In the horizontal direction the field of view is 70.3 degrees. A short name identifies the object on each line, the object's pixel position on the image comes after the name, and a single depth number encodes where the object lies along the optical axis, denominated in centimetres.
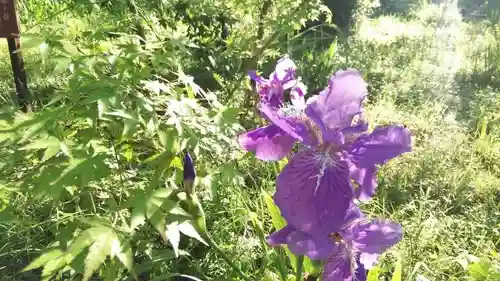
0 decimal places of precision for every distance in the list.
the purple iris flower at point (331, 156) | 20
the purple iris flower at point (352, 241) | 21
